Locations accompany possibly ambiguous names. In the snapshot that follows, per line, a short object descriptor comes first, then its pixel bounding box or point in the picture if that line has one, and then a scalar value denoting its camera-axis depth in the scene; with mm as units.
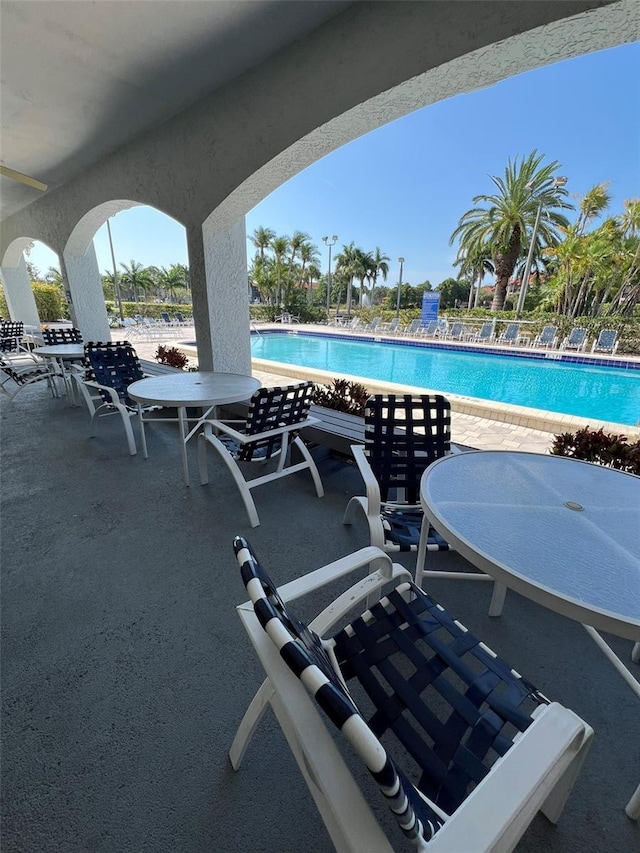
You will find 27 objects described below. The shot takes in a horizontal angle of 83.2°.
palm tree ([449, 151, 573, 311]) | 15359
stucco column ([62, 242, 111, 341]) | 5617
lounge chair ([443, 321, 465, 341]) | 14500
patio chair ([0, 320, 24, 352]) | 6734
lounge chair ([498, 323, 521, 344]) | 13290
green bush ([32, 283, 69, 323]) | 13594
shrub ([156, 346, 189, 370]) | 5367
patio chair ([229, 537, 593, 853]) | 523
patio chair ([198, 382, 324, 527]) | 2230
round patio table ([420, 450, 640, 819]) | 872
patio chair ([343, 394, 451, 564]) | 1990
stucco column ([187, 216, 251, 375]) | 3428
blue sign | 16766
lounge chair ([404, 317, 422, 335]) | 16219
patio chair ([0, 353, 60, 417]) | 4530
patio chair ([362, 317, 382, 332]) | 18328
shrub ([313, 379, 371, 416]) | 3535
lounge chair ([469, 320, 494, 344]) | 13652
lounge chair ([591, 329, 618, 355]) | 10914
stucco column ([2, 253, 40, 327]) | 7875
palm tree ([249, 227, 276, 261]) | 25453
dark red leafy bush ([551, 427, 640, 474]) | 2076
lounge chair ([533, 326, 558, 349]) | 12305
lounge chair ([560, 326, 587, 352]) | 11547
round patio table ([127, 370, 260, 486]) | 2529
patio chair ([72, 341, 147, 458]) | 3311
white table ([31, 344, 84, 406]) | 4562
